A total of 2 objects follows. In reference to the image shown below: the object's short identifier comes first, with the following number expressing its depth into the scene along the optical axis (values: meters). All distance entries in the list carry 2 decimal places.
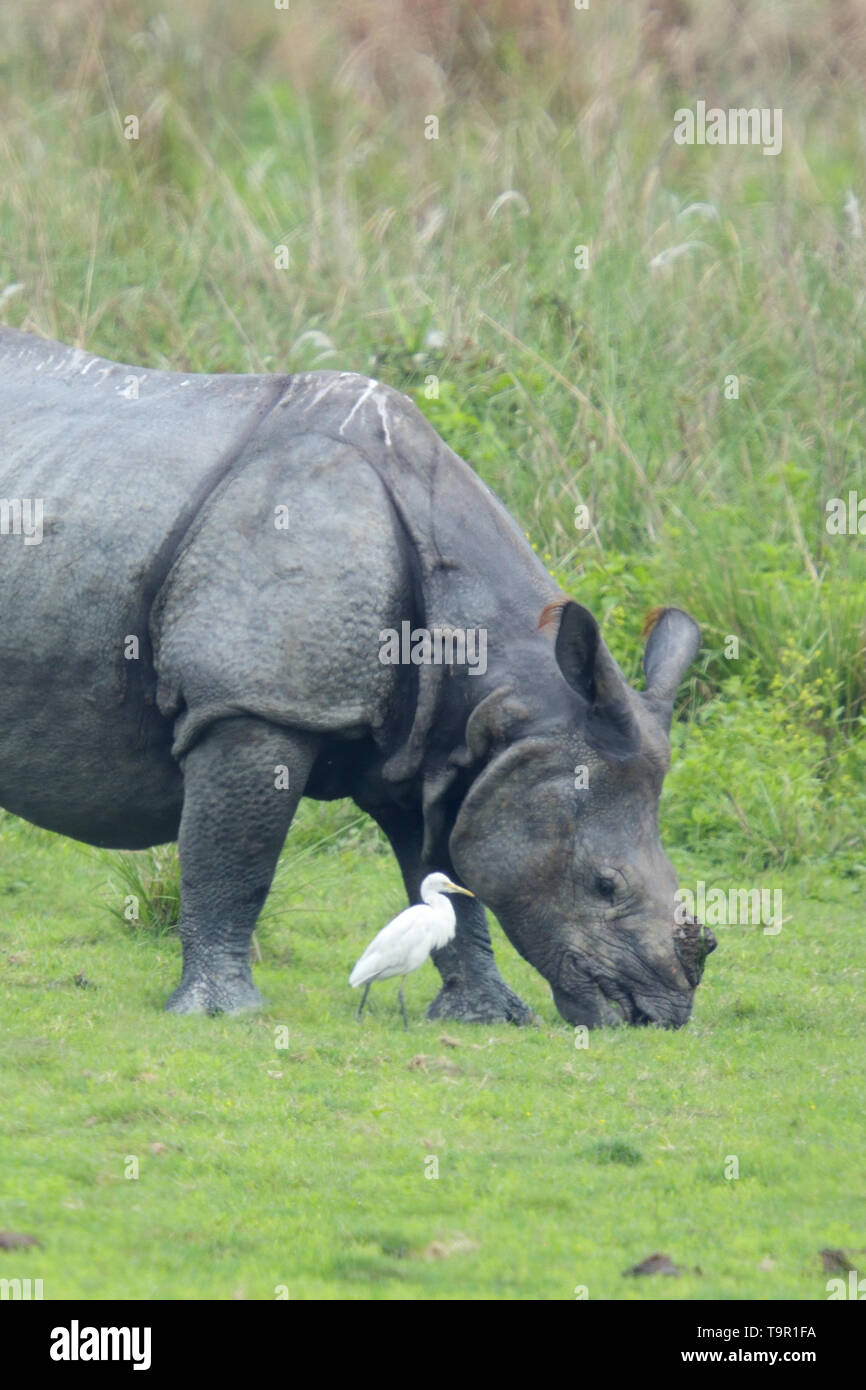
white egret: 14.77
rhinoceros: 14.73
